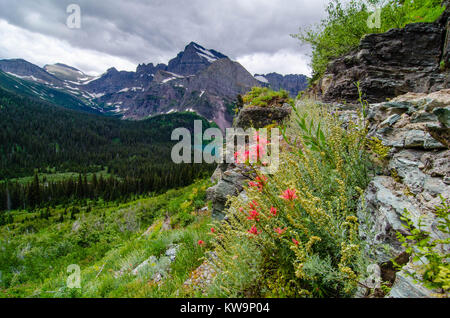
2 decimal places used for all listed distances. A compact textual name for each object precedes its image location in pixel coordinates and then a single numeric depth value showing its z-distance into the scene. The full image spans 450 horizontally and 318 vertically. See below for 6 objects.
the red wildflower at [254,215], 2.45
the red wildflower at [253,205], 2.58
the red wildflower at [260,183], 2.38
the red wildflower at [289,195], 2.09
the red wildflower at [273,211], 2.44
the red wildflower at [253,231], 2.40
